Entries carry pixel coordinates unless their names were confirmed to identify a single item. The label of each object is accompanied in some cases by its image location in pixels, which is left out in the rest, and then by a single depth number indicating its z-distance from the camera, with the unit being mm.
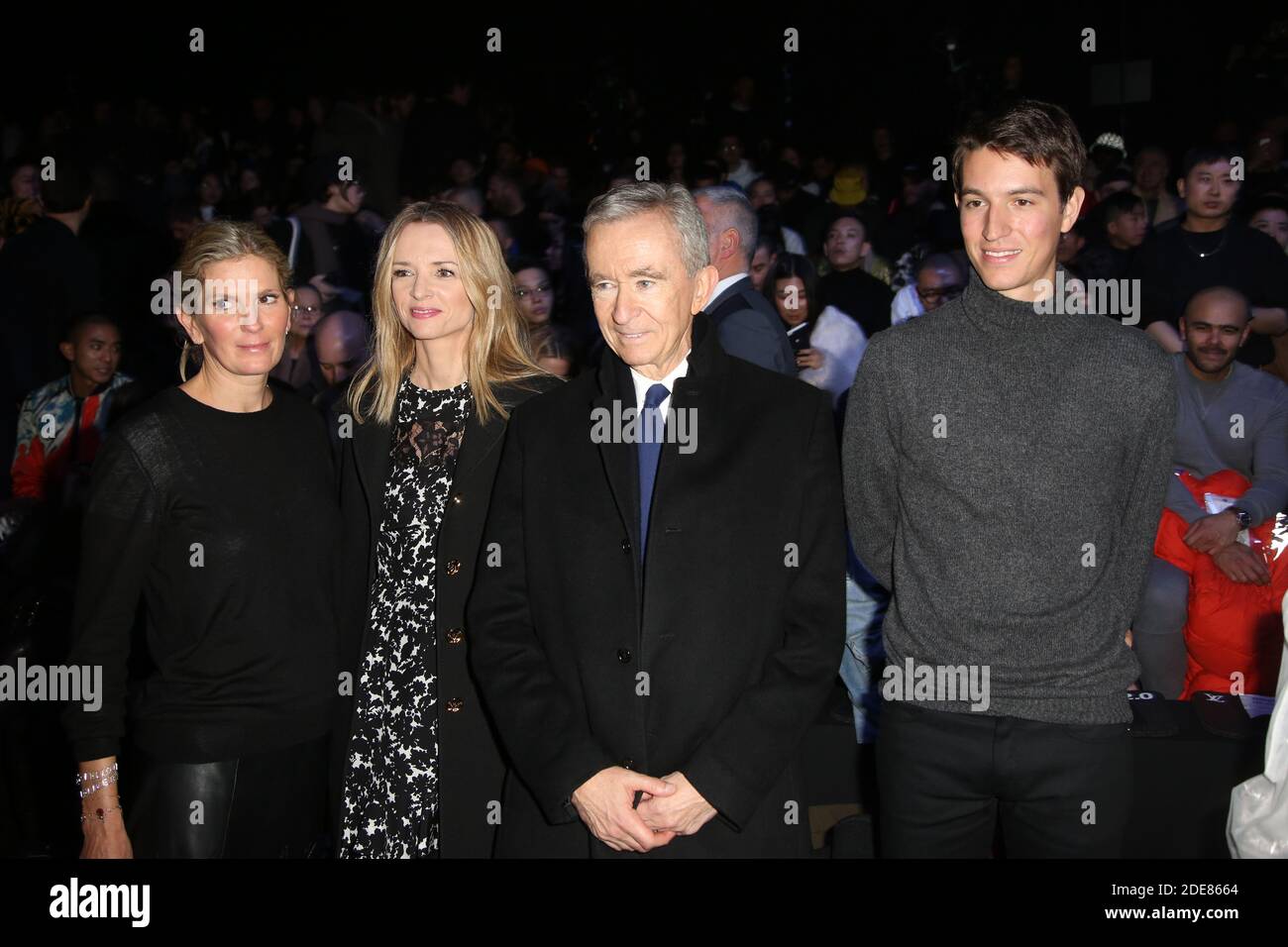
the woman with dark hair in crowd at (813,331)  5223
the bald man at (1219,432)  4266
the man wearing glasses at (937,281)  5480
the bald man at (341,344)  5262
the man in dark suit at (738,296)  4109
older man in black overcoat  2264
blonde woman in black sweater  2471
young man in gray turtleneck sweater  2258
